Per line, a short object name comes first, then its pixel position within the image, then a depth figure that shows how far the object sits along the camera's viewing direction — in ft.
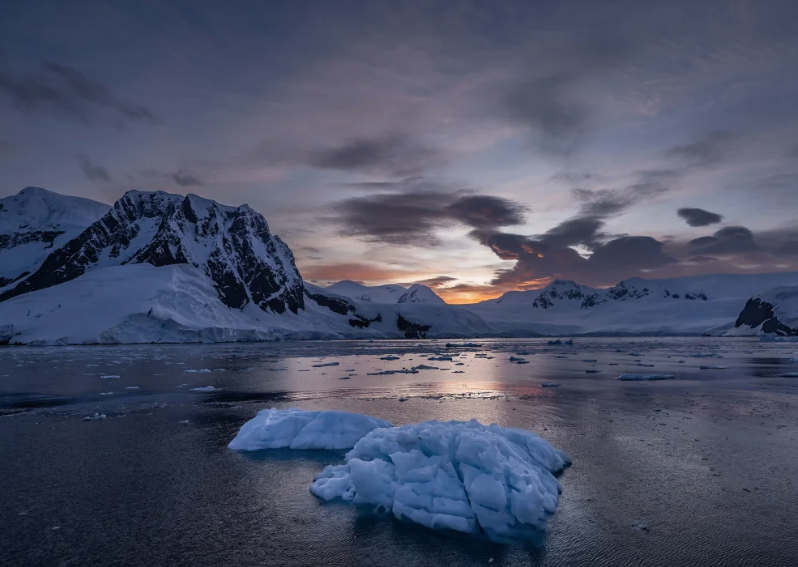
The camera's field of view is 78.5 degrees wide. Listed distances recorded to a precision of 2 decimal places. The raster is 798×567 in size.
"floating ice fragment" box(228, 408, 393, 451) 40.65
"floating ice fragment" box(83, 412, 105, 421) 52.05
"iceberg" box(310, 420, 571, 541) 24.73
